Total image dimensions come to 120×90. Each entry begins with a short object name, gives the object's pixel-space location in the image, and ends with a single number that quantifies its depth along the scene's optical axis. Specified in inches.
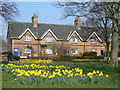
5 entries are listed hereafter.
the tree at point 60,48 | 1578.5
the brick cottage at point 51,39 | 1646.2
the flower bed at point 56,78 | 324.2
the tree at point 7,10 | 726.5
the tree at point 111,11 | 648.2
